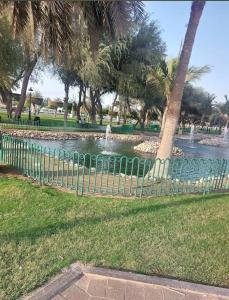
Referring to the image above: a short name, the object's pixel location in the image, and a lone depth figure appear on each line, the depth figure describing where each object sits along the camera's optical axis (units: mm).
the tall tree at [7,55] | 11727
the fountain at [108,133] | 18633
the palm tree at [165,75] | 13600
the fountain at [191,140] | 23684
